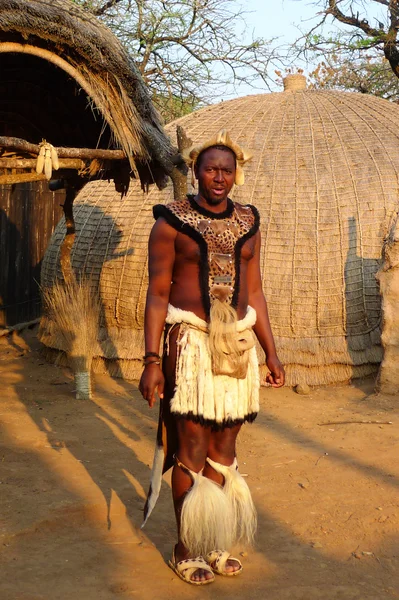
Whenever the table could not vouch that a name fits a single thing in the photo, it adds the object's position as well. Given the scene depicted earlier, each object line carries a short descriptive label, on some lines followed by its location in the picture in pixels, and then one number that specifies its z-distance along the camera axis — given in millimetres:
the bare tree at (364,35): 12073
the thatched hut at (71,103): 4605
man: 3045
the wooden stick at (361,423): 5676
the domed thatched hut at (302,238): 6941
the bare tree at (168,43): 12844
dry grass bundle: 6555
